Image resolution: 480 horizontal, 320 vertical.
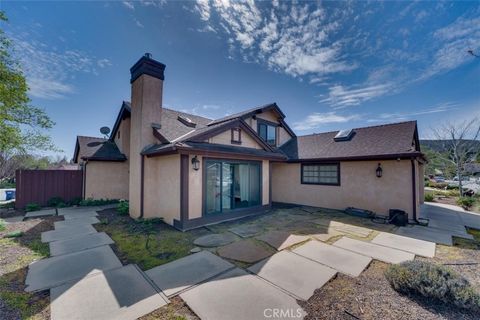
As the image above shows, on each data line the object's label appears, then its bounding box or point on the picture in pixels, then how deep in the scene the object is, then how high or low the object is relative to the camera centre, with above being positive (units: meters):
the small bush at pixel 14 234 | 5.92 -2.10
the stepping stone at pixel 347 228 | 6.70 -2.37
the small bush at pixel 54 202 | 10.75 -1.99
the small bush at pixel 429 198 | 13.83 -2.42
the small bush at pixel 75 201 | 11.19 -2.04
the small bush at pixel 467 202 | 11.07 -2.20
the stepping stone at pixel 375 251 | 4.78 -2.31
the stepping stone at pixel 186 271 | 3.49 -2.17
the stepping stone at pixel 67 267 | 3.58 -2.16
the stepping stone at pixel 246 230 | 6.38 -2.28
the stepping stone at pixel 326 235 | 6.09 -2.32
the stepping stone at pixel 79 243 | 5.05 -2.20
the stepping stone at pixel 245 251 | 4.64 -2.23
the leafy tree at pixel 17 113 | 8.15 +2.76
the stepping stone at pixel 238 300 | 2.79 -2.15
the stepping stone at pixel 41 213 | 8.73 -2.21
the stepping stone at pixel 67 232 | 5.89 -2.19
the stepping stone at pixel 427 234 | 6.16 -2.42
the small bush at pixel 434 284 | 2.99 -1.99
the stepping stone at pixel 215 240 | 5.48 -2.23
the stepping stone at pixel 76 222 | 7.20 -2.20
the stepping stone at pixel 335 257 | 4.21 -2.26
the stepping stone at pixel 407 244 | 5.25 -2.37
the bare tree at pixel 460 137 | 14.37 +2.10
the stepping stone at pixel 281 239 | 5.47 -2.27
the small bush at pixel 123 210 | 9.05 -2.07
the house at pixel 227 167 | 7.20 -0.09
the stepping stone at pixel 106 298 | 2.77 -2.12
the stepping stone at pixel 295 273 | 3.48 -2.21
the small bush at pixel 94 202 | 10.93 -2.09
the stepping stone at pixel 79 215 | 8.39 -2.22
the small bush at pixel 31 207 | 9.86 -2.11
